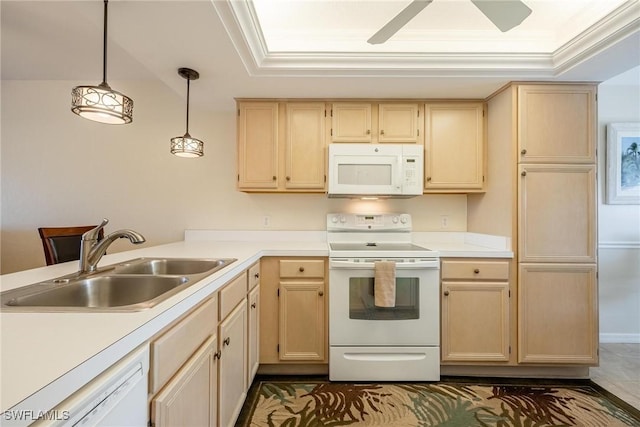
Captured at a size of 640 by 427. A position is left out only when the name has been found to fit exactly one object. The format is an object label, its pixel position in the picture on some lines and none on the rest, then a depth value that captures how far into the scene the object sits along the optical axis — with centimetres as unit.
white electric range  197
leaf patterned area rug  162
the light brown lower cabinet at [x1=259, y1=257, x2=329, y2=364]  203
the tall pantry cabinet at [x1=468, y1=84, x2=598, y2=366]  196
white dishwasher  49
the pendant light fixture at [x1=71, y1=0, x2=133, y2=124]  113
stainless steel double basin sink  87
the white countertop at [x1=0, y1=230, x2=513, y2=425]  45
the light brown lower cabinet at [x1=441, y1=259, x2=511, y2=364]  200
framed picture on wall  253
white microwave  226
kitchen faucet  121
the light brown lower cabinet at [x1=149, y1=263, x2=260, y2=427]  80
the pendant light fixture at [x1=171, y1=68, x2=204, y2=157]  178
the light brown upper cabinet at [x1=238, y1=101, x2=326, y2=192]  236
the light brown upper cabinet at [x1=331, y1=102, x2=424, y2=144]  235
